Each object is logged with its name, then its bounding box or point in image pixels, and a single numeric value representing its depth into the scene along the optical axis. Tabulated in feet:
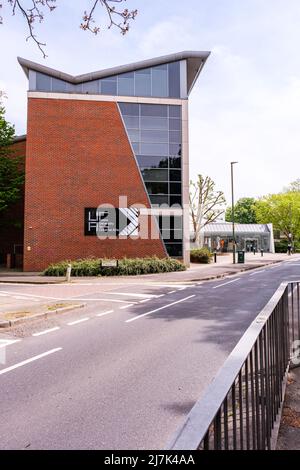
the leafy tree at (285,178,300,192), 263.08
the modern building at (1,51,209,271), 87.97
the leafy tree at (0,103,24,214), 96.89
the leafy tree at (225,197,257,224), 344.28
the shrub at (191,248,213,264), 112.98
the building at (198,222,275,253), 197.47
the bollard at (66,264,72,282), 66.85
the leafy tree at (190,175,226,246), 158.99
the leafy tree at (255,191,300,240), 215.92
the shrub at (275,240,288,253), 211.61
